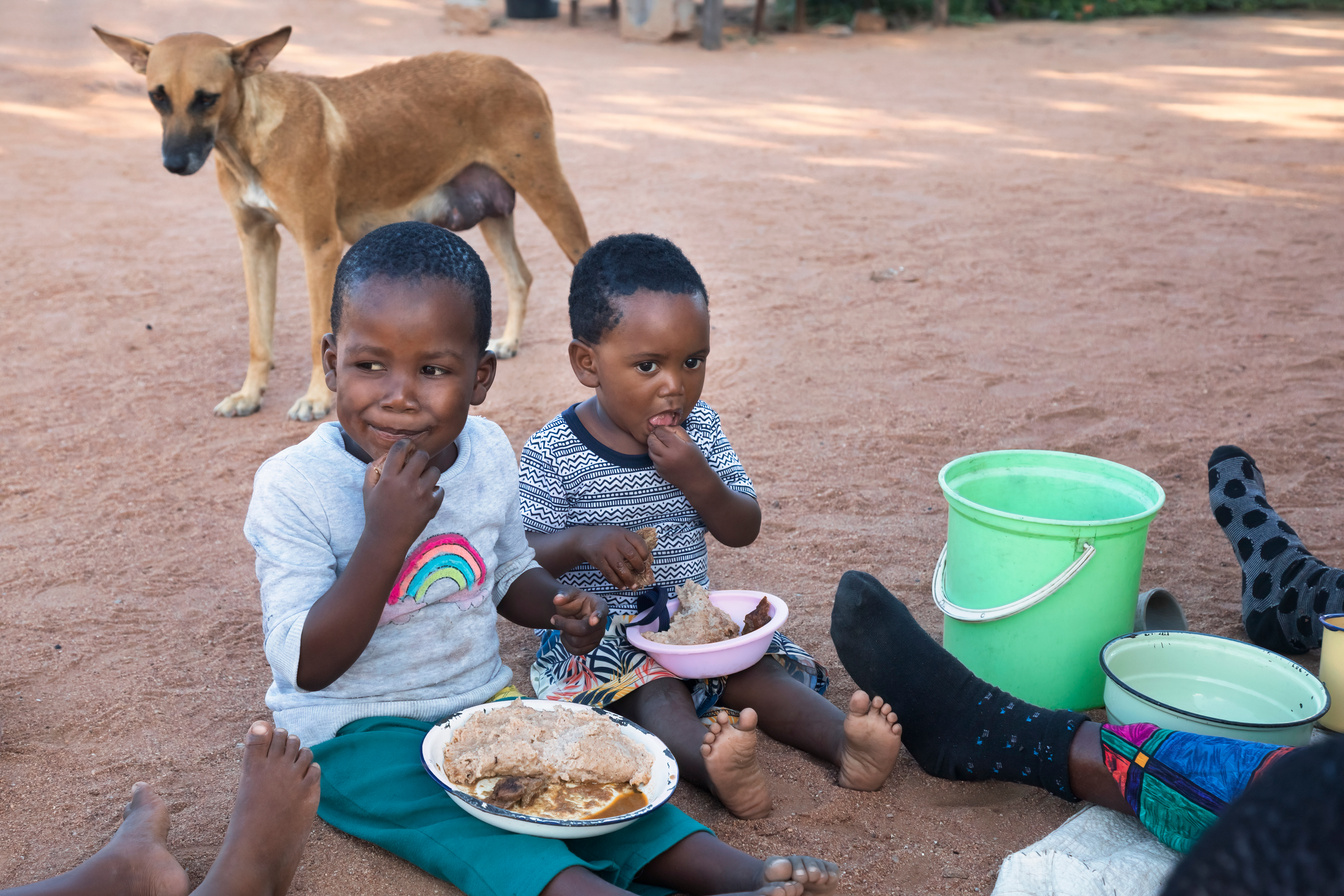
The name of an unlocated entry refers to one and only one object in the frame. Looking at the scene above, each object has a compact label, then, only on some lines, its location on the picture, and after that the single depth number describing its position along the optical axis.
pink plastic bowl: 2.35
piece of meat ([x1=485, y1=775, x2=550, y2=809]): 1.92
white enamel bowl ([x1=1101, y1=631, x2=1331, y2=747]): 2.26
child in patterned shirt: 2.38
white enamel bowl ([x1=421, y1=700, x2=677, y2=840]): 1.84
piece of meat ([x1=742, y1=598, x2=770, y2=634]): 2.53
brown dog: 4.08
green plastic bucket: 2.45
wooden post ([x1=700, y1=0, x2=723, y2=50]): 14.42
